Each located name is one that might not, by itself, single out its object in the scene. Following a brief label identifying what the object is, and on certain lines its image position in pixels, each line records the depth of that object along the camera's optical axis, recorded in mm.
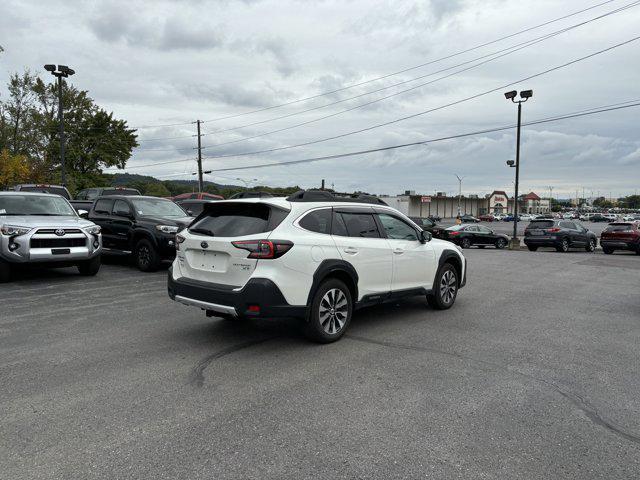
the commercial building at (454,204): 95100
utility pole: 47050
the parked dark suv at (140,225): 10891
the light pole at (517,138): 25266
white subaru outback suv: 5000
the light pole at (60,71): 24534
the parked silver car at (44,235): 8922
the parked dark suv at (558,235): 23188
